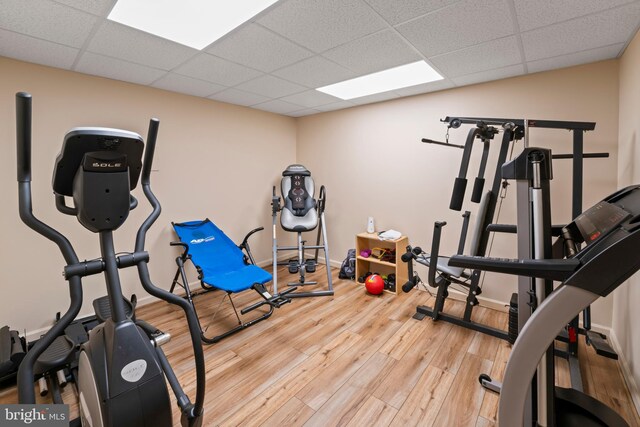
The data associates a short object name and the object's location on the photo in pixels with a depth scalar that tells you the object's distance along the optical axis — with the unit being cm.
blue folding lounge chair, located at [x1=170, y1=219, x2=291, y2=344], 263
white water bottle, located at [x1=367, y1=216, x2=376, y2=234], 378
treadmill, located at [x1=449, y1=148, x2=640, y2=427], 95
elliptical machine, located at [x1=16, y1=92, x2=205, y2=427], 105
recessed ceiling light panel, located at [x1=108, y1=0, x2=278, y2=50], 164
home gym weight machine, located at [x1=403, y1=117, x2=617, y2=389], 204
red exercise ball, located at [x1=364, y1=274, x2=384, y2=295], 333
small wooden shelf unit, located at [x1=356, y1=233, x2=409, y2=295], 338
